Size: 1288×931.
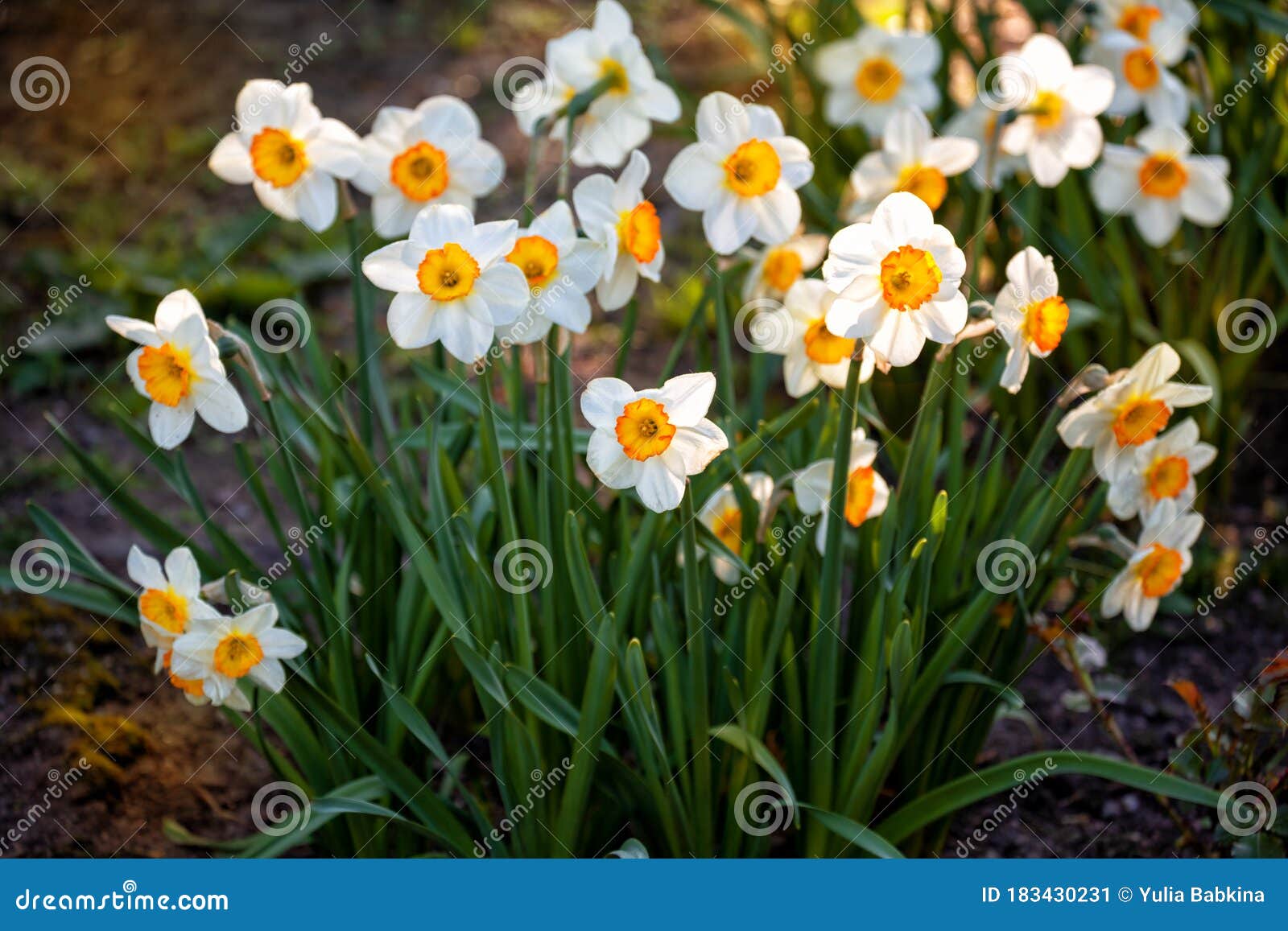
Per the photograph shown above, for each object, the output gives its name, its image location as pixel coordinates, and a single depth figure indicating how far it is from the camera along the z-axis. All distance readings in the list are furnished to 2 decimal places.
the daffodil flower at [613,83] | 1.38
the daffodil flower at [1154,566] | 1.35
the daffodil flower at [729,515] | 1.35
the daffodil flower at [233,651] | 1.30
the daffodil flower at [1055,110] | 1.45
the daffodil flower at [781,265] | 1.40
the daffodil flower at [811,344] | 1.34
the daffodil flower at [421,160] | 1.39
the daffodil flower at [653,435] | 1.25
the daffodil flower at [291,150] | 1.38
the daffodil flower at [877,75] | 1.61
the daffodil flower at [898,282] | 1.25
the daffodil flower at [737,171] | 1.33
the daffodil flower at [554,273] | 1.29
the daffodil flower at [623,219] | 1.31
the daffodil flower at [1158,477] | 1.34
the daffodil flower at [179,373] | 1.30
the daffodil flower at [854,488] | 1.34
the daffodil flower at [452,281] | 1.27
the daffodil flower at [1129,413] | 1.32
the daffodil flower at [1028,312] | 1.29
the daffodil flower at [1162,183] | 1.52
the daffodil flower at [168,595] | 1.30
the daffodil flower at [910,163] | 1.44
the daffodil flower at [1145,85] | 1.54
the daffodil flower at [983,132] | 1.53
